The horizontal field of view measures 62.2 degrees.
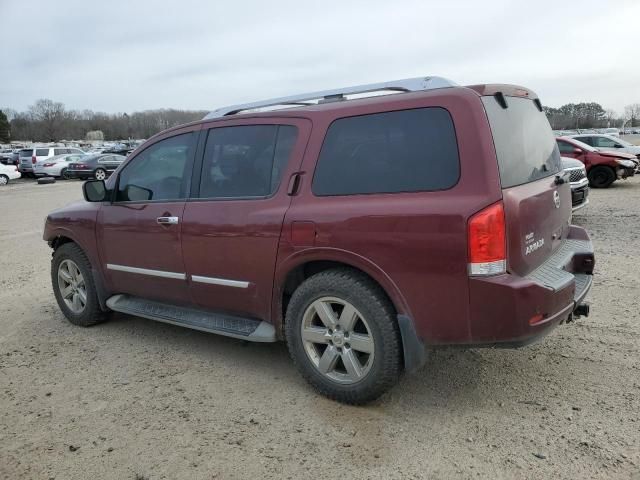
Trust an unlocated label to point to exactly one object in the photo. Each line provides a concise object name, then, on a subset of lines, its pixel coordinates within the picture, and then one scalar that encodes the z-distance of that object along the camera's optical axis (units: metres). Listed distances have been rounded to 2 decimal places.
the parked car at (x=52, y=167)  28.66
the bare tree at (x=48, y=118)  113.31
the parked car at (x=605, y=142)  16.06
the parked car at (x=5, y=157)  36.93
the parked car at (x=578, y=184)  9.02
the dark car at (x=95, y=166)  27.20
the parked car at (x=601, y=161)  14.15
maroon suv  2.75
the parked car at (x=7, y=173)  26.64
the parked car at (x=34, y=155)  29.34
